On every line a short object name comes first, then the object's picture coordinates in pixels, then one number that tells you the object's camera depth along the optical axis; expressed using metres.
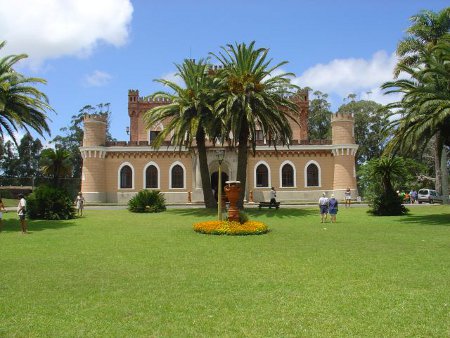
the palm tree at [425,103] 19.55
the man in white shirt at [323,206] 21.53
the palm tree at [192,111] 27.19
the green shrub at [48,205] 23.98
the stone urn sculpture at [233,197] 18.12
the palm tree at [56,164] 27.28
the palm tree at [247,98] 25.69
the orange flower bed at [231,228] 17.03
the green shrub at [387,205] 25.59
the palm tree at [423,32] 31.58
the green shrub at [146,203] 28.39
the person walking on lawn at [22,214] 17.72
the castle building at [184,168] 41.69
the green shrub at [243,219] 18.31
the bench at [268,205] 29.34
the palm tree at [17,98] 20.64
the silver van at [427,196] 41.62
